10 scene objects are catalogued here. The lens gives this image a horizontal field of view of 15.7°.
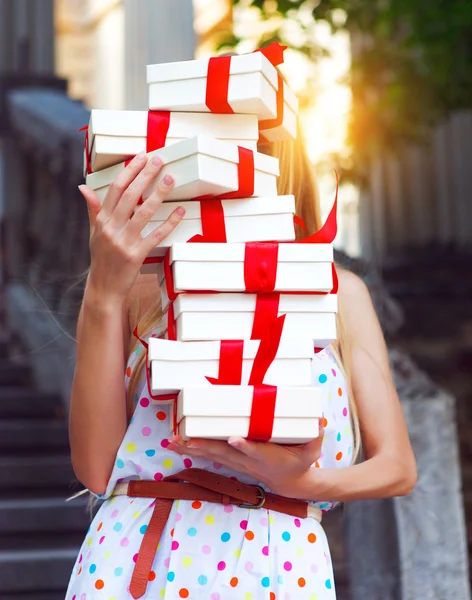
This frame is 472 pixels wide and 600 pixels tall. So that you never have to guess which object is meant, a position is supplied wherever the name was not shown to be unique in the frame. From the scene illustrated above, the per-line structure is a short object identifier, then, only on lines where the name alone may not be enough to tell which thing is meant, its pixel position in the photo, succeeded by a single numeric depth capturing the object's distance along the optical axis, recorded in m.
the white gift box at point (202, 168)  2.02
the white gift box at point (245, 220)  2.07
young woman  2.05
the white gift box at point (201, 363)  2.02
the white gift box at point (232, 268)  2.03
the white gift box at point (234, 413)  1.99
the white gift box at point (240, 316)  2.03
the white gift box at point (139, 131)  2.07
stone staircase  3.71
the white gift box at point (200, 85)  2.09
